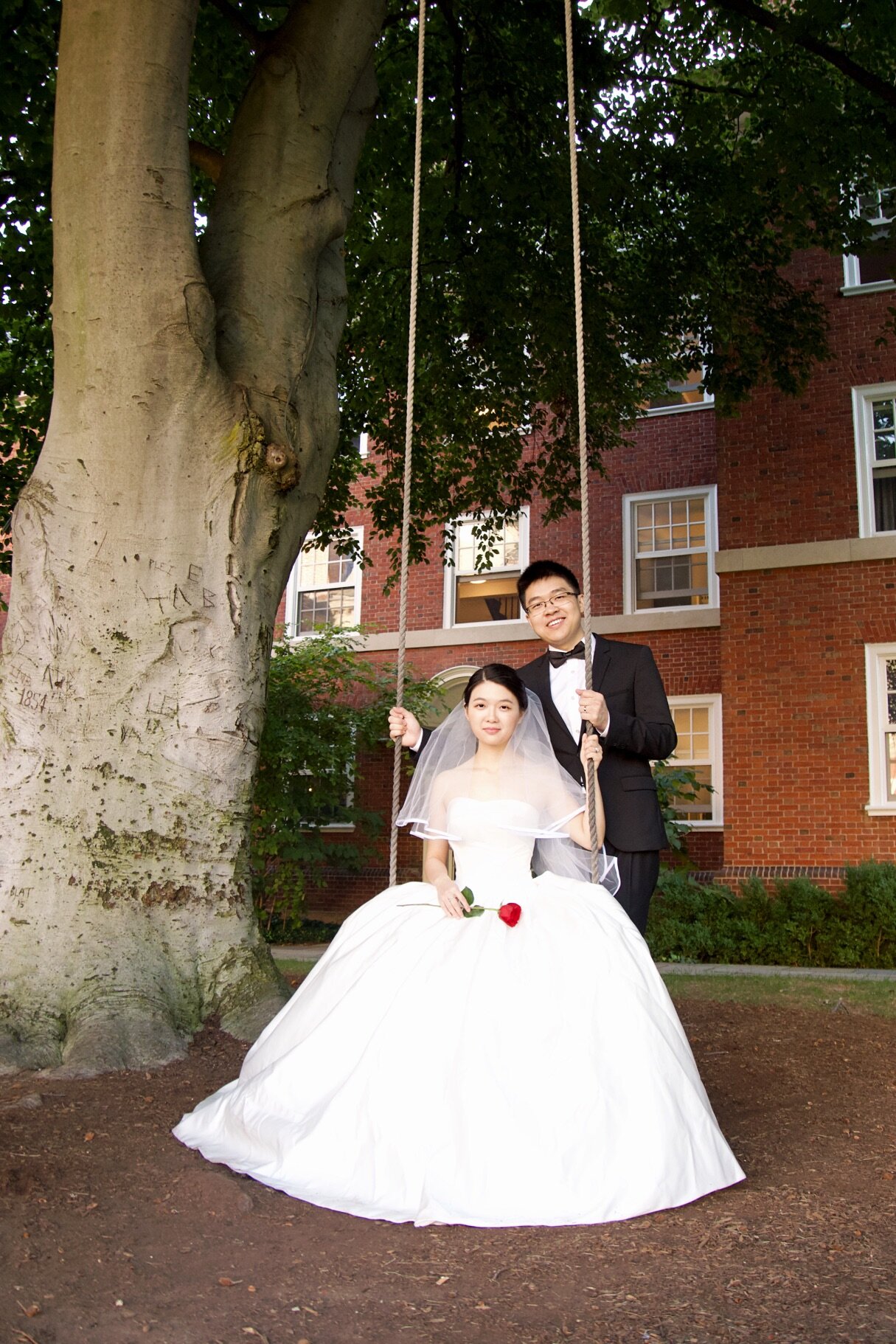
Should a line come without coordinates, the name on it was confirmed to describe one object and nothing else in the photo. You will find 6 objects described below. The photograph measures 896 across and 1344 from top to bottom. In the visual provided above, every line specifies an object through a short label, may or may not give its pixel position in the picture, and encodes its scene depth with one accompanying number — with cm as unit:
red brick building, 1336
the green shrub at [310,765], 1432
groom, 448
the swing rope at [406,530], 419
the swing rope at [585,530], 402
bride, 333
